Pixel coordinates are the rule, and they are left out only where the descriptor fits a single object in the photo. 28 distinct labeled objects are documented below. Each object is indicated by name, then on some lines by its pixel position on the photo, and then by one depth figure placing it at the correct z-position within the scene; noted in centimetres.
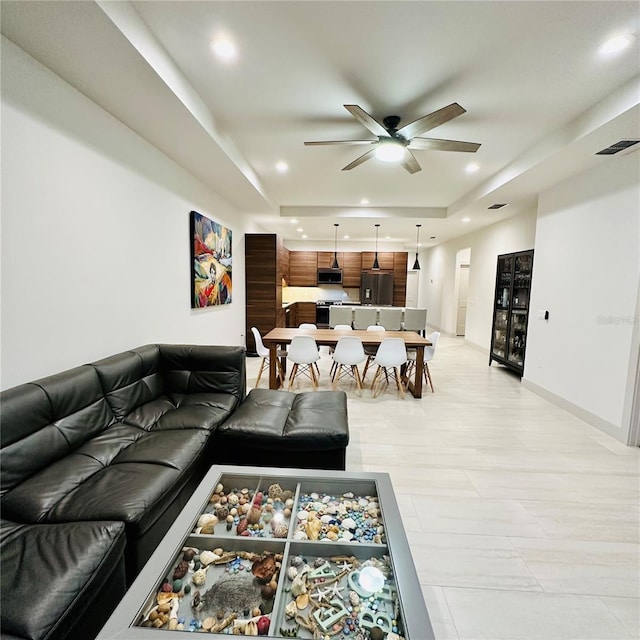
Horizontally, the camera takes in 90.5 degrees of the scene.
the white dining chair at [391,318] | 620
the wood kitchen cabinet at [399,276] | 956
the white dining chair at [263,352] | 441
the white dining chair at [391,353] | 402
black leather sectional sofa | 106
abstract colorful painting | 382
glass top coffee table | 98
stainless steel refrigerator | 943
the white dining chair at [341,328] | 482
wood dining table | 408
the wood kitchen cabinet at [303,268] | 965
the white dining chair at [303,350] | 405
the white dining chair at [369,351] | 457
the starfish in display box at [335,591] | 111
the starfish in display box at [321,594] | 109
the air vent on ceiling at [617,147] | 278
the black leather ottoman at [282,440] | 217
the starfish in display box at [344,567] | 121
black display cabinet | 491
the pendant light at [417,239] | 700
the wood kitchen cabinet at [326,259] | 962
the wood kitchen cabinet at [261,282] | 600
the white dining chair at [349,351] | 411
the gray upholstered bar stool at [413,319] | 626
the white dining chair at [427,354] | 429
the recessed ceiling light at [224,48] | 198
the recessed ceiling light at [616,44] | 188
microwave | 956
